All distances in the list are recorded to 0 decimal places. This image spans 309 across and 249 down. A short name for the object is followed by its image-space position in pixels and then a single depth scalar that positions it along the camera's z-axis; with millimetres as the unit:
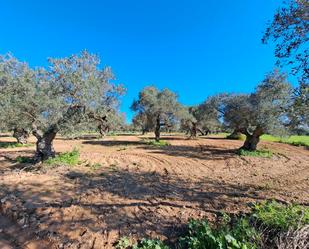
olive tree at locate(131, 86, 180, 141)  22047
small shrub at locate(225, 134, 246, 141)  29766
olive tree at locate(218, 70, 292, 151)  12633
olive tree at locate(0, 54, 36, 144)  9562
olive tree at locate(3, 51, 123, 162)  9492
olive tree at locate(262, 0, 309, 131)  4433
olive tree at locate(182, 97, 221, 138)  16281
